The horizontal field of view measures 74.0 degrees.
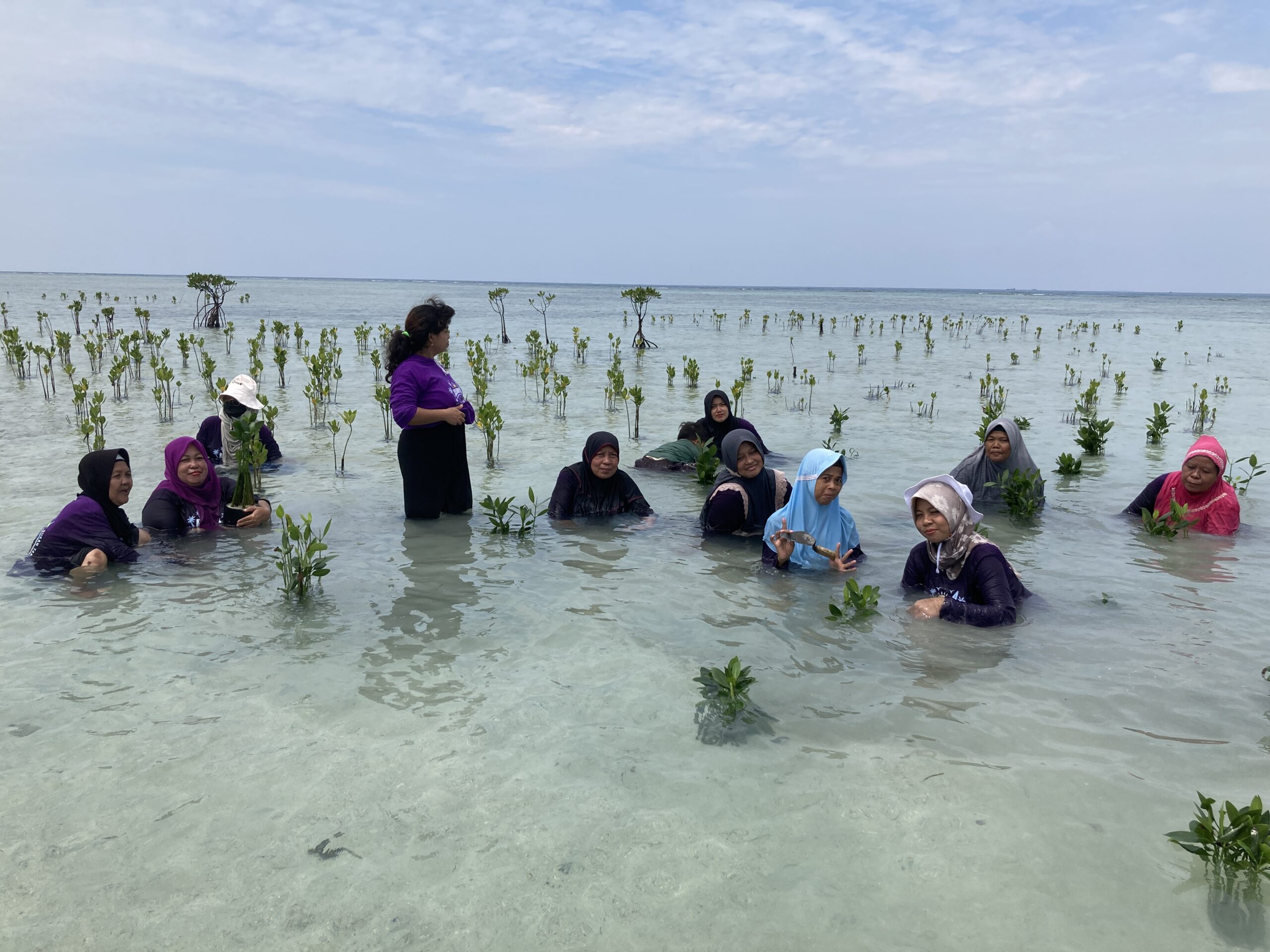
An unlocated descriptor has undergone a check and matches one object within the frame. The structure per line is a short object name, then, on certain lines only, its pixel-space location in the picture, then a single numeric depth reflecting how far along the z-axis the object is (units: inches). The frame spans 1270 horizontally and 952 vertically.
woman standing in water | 229.0
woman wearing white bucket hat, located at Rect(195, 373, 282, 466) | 313.4
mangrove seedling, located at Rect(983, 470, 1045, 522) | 270.8
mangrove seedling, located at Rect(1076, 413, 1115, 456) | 371.2
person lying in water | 350.0
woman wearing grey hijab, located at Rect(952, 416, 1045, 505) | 278.5
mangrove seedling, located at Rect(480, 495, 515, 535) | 249.6
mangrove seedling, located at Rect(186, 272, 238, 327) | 917.2
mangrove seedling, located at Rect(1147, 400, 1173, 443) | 395.2
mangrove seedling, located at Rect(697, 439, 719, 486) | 324.5
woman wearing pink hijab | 246.5
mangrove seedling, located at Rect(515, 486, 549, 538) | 249.0
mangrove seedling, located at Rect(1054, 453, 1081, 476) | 331.0
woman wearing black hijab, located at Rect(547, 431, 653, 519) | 268.1
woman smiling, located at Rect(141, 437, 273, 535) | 235.6
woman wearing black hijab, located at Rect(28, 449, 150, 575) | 202.4
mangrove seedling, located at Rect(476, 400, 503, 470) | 333.4
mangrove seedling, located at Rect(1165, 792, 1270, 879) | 98.7
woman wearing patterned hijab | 177.2
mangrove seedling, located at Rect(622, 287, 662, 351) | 842.8
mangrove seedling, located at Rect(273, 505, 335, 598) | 188.7
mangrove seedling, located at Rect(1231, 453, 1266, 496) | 291.4
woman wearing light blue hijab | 206.5
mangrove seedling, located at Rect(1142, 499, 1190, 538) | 246.2
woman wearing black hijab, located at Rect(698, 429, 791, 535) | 240.5
